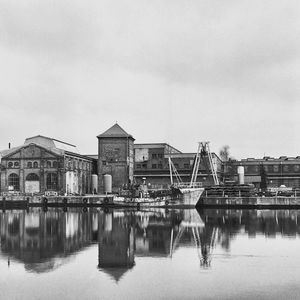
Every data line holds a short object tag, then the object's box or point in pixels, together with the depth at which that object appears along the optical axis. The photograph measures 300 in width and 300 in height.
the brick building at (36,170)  71.00
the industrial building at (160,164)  83.69
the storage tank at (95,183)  81.40
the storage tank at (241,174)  80.69
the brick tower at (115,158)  77.31
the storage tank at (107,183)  75.81
